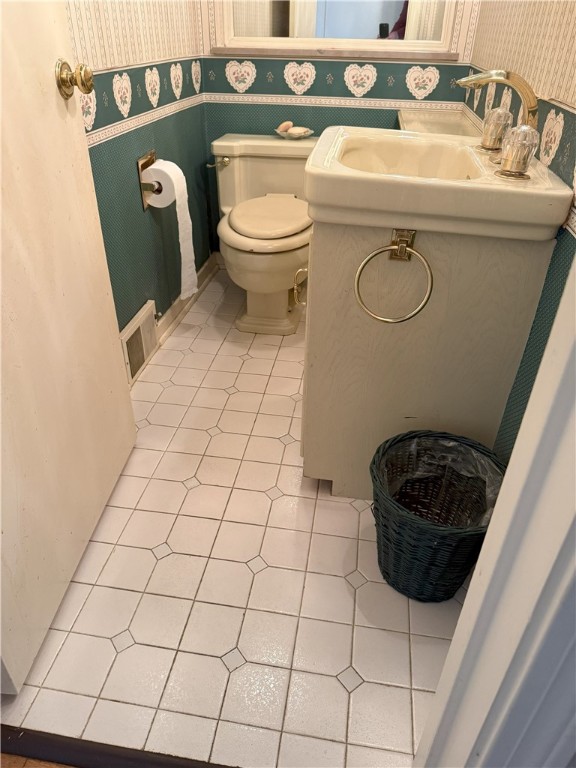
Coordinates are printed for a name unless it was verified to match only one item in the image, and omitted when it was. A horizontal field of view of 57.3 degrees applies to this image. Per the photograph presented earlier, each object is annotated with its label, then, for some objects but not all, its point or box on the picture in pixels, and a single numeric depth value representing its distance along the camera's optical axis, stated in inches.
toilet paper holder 70.8
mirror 84.0
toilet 77.7
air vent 71.5
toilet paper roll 71.6
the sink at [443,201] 37.4
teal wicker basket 41.2
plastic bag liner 47.4
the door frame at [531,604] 17.4
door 35.2
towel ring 41.6
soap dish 90.6
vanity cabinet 42.0
